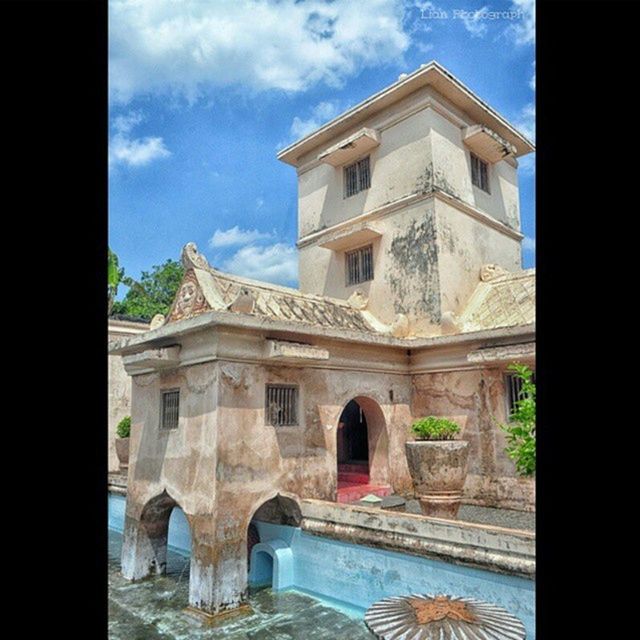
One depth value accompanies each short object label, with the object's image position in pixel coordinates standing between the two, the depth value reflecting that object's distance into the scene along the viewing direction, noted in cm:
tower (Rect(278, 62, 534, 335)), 1327
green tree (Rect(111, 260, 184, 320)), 2944
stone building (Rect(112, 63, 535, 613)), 891
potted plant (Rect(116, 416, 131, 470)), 1612
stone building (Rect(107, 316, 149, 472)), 1804
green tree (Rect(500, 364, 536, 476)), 646
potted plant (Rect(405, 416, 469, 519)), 891
